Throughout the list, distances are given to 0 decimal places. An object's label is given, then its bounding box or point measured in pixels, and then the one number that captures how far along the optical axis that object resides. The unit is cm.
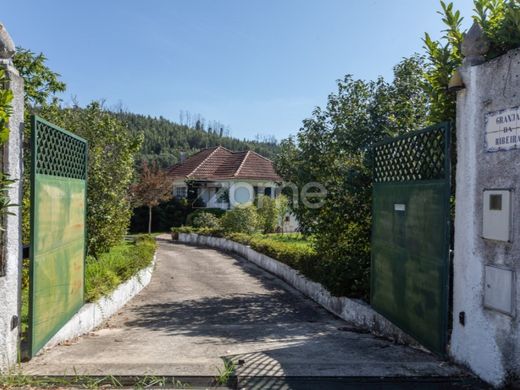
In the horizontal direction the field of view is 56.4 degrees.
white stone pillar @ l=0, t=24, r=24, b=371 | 453
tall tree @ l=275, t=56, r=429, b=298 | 876
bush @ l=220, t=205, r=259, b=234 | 2655
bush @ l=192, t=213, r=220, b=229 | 3175
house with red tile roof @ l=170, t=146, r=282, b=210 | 3950
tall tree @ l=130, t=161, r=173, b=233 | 3167
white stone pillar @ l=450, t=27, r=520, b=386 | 413
